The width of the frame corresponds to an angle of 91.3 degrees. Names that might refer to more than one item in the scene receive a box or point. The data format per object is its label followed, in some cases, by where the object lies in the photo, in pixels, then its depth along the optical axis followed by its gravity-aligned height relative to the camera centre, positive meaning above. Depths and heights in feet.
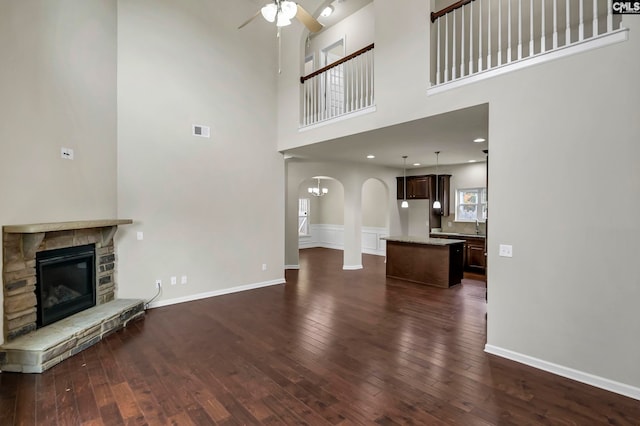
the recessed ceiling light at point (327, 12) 22.00 +14.43
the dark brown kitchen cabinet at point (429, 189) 27.32 +2.13
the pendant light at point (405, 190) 28.76 +2.01
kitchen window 25.96 +0.68
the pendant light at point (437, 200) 21.47 +1.08
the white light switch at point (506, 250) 10.63 -1.31
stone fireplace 9.97 -3.26
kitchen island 20.26 -3.28
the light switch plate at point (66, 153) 12.12 +2.34
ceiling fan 10.44 +6.90
